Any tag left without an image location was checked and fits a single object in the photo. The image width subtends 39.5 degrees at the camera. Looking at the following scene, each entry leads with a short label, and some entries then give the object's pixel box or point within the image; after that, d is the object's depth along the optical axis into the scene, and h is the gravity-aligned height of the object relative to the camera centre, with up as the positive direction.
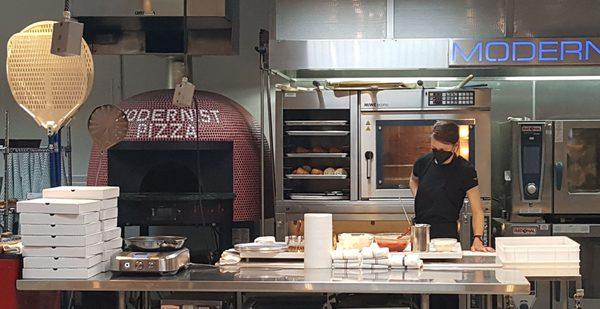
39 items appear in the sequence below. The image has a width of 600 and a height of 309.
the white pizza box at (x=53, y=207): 3.90 -0.30
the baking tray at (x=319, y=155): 6.06 -0.09
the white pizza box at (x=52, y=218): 3.91 -0.35
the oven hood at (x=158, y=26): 6.24 +0.92
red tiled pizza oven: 6.18 +0.09
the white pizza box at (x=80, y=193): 4.08 -0.24
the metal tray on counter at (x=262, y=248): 4.32 -0.55
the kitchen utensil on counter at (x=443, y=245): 4.34 -0.54
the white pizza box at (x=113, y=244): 4.18 -0.51
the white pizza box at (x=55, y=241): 3.90 -0.45
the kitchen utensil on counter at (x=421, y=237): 4.34 -0.49
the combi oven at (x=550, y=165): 5.91 -0.17
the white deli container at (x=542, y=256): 4.23 -0.58
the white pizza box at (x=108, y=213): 4.12 -0.35
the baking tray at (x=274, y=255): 4.32 -0.58
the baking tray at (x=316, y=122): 6.10 +0.15
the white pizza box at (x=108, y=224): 4.15 -0.41
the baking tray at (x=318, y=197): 6.14 -0.40
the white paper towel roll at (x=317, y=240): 4.00 -0.47
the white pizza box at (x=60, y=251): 3.90 -0.50
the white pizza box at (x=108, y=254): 4.13 -0.55
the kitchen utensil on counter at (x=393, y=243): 4.46 -0.54
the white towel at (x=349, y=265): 4.07 -0.60
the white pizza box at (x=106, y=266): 4.12 -0.61
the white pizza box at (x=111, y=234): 4.15 -0.46
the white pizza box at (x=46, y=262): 3.92 -0.56
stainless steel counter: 3.71 -0.63
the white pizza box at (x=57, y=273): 3.90 -0.61
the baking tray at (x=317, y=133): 6.06 +0.07
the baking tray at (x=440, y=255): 4.30 -0.58
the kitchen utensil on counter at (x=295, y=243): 4.41 -0.54
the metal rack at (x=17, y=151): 6.02 -0.06
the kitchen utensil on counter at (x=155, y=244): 4.16 -0.50
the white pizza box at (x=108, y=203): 4.11 -0.30
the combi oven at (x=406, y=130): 6.01 +0.09
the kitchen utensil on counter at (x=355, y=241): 4.34 -0.52
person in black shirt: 5.41 -0.29
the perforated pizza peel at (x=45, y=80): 3.87 +0.30
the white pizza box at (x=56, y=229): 3.90 -0.40
